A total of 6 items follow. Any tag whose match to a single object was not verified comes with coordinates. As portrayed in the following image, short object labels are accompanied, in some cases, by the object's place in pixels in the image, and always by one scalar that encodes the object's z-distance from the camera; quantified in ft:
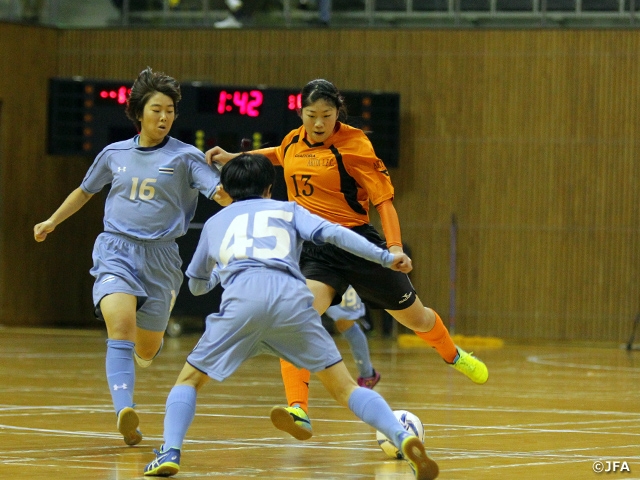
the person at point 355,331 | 60.95
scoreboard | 107.45
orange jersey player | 42.16
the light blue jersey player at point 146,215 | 40.27
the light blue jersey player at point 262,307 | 30.91
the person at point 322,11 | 120.78
